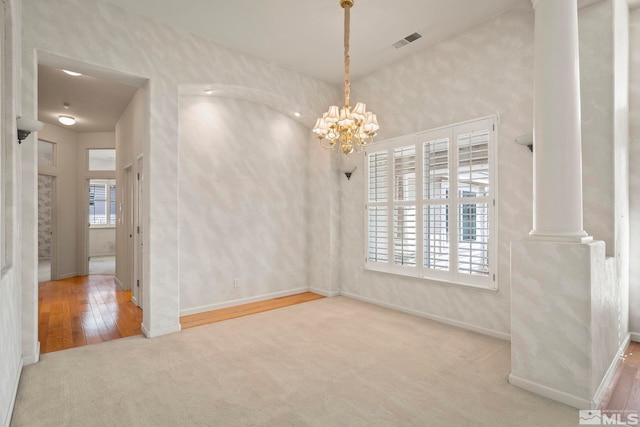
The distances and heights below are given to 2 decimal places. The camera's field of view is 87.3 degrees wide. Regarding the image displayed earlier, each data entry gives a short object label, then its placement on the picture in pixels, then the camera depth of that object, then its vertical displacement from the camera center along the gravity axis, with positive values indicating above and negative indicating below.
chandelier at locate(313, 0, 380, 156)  3.42 +0.94
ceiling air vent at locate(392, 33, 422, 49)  4.30 +2.28
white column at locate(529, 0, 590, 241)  2.66 +0.68
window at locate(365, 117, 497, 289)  4.00 +0.12
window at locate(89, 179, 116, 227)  11.20 +0.38
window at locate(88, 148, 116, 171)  10.73 +1.79
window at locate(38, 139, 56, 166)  7.47 +1.38
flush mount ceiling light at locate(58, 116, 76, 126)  6.72 +1.92
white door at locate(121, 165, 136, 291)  5.90 -0.20
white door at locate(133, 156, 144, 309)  5.14 -0.42
